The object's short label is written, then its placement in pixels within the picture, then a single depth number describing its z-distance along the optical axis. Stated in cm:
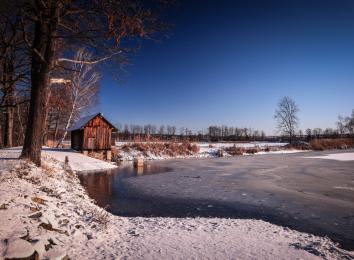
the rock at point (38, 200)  598
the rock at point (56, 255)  410
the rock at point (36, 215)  515
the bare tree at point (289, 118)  5984
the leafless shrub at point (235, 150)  3885
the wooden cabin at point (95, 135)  2723
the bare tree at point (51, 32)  712
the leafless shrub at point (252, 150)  4154
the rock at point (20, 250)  385
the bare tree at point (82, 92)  2733
